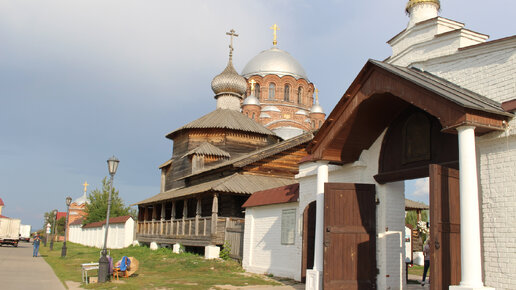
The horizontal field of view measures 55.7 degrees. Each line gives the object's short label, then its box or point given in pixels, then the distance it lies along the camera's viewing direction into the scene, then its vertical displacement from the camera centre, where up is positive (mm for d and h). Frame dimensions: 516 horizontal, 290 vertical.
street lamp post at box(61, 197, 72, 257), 26656 +1186
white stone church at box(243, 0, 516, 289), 7219 +1288
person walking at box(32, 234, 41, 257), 24438 -1204
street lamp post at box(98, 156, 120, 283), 12219 -1095
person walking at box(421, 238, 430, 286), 12353 -657
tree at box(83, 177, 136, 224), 44500 +1584
